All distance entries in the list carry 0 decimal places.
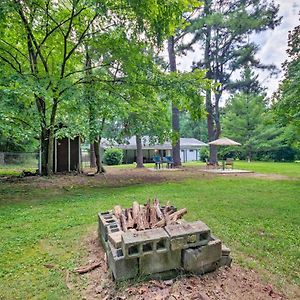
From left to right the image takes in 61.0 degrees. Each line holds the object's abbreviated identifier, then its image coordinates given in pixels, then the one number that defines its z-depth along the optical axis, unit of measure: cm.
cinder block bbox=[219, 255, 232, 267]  268
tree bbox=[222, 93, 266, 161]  2772
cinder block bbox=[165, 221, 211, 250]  246
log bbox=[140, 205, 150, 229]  313
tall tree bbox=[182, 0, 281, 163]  1653
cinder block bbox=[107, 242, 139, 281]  233
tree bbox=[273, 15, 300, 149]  744
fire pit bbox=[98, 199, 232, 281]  236
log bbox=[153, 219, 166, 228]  305
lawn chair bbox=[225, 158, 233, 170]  1467
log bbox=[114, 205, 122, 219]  355
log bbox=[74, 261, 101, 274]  271
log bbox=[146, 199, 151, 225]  340
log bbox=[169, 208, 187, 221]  338
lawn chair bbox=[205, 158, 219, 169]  1753
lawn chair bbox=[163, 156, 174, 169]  1683
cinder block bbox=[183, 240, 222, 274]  247
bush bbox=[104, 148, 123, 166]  2292
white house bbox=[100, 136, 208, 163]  2805
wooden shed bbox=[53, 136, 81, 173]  1394
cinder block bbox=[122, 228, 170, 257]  235
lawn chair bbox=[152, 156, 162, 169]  1672
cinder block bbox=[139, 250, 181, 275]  239
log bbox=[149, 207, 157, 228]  321
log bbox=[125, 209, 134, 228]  315
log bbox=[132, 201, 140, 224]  331
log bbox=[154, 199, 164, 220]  338
